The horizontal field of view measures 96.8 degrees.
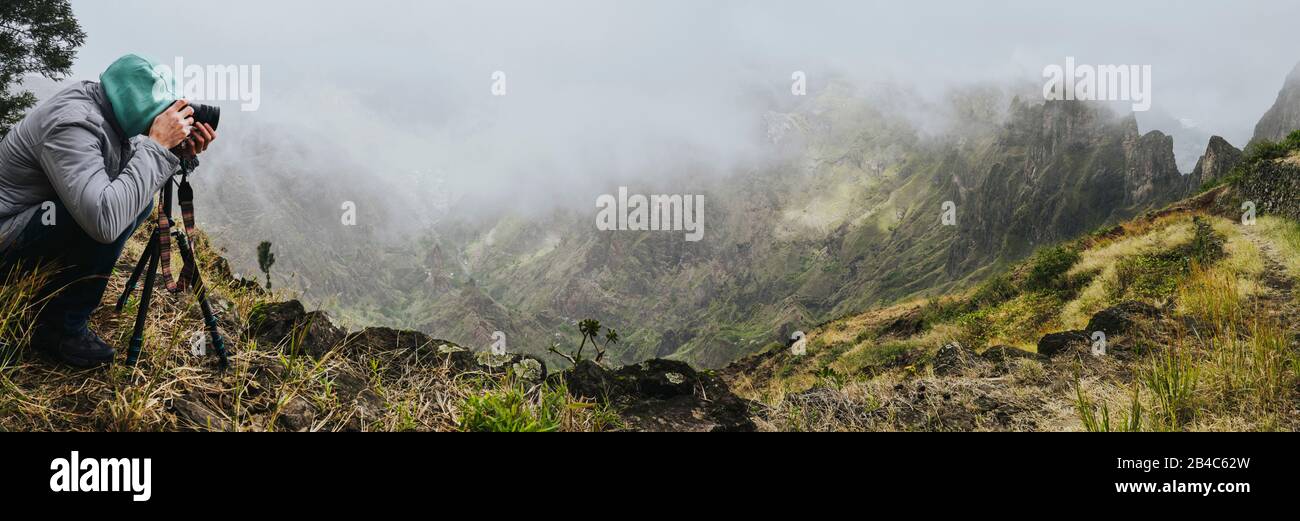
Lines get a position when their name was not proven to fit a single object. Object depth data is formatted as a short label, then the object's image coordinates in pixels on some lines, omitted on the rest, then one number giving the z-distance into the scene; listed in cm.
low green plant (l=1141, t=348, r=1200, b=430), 369
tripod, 310
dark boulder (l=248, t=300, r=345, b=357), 419
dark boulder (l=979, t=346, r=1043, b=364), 678
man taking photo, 284
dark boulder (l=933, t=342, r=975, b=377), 668
